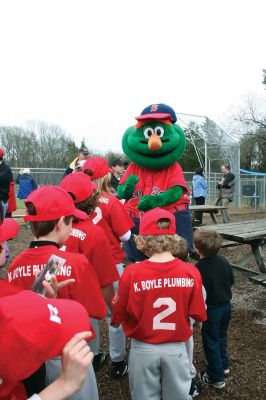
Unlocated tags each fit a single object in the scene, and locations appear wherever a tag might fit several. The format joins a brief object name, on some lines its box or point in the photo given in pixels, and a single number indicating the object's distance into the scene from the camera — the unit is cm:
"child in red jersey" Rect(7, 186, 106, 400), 199
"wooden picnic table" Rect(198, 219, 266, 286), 527
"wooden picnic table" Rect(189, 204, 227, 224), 963
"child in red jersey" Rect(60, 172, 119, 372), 261
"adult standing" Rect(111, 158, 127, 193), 821
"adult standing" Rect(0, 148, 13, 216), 589
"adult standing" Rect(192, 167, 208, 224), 1259
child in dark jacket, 291
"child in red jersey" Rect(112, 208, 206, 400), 224
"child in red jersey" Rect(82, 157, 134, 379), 315
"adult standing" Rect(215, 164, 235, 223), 1288
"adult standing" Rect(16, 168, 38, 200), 1036
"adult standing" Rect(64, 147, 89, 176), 601
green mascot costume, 406
